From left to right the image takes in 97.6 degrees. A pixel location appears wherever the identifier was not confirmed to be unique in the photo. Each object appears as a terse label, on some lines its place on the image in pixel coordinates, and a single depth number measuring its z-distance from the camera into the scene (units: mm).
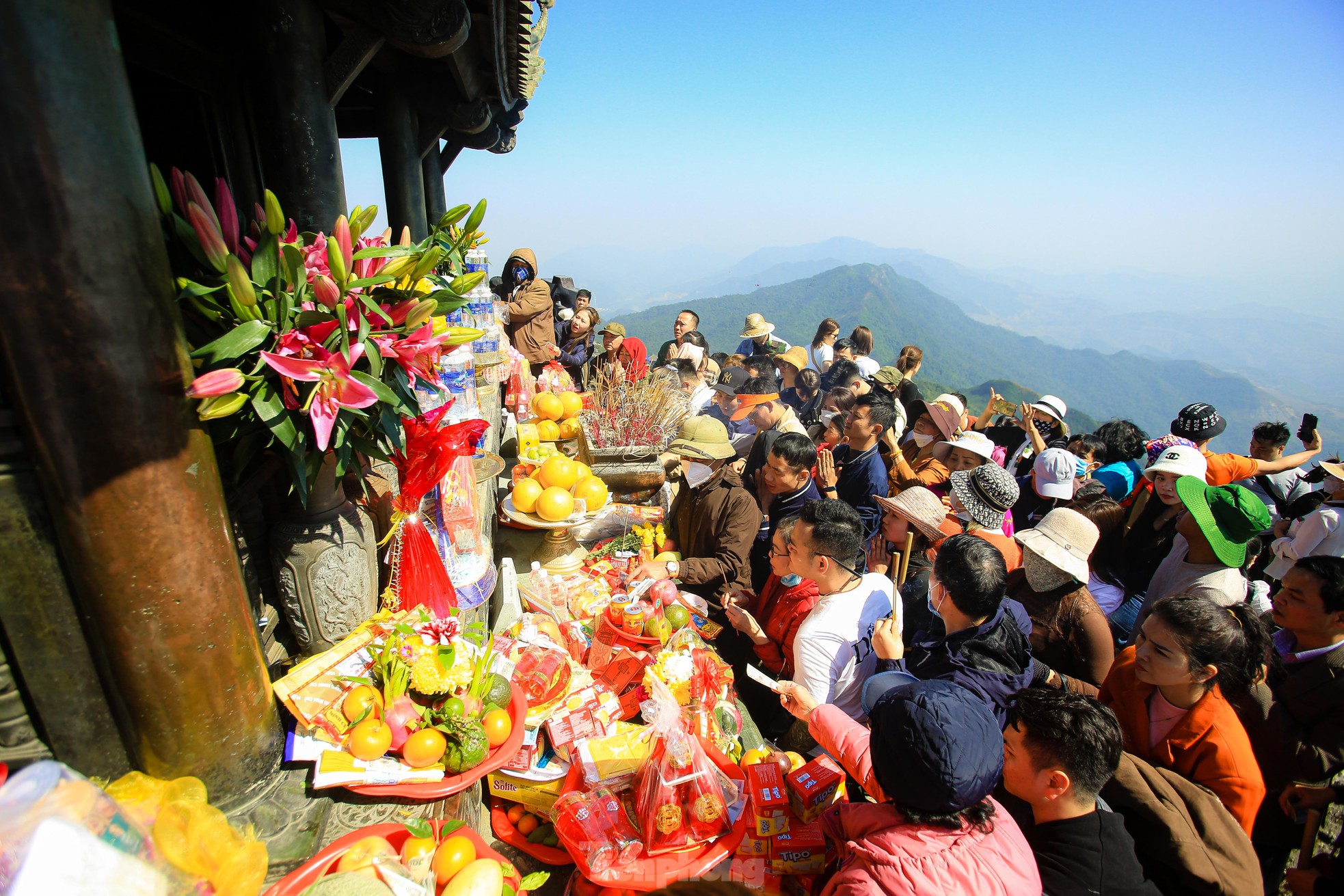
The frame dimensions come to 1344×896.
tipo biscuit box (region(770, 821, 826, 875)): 2002
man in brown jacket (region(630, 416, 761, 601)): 3547
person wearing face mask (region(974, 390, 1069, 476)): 5414
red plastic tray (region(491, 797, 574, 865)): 2303
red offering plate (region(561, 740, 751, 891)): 1933
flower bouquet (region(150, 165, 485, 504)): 1625
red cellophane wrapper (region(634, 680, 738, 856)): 2020
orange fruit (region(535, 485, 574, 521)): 3414
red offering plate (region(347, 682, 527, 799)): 1917
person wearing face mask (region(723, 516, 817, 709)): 2975
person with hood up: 7062
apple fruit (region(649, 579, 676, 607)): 3160
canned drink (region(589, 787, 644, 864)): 1996
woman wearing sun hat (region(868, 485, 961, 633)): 3314
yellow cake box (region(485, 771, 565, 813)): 2355
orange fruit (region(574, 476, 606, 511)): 3590
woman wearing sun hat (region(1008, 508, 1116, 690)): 2785
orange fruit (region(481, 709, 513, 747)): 2174
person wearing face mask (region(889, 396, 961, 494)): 4633
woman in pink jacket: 1539
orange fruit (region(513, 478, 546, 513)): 3520
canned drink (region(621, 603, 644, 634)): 2926
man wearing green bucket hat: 3229
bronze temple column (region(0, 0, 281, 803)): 1255
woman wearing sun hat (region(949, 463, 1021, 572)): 3395
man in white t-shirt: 2699
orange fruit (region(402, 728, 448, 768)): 1969
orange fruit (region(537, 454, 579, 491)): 3619
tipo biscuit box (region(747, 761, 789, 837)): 2080
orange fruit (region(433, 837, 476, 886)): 1732
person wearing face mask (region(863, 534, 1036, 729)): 2342
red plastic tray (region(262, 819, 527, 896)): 1489
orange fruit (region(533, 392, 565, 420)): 5207
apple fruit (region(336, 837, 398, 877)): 1584
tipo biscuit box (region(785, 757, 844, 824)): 2139
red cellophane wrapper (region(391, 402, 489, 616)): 2307
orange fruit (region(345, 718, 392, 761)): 1931
